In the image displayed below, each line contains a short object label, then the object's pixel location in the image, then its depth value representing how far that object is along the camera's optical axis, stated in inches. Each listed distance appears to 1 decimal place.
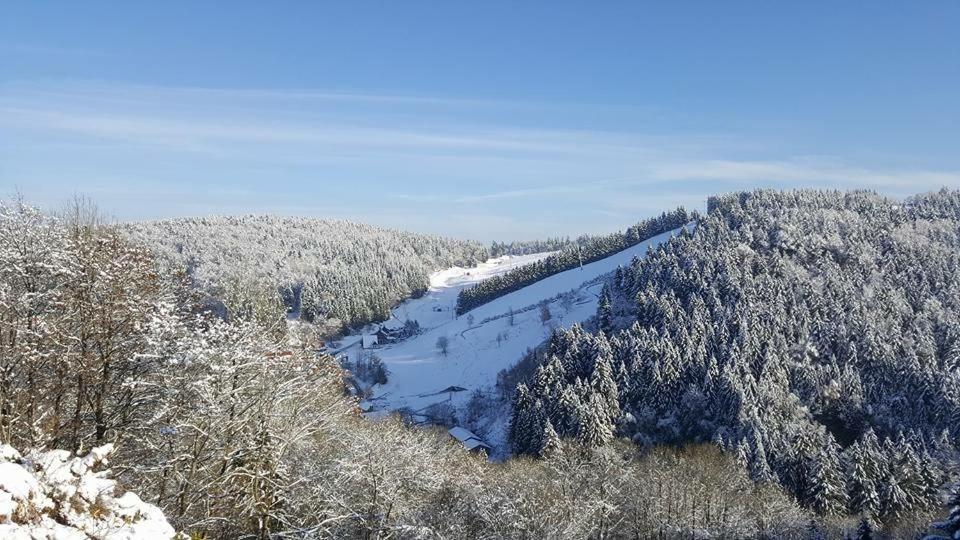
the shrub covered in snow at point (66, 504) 279.9
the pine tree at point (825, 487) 2073.1
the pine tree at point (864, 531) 1332.4
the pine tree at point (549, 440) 2349.7
